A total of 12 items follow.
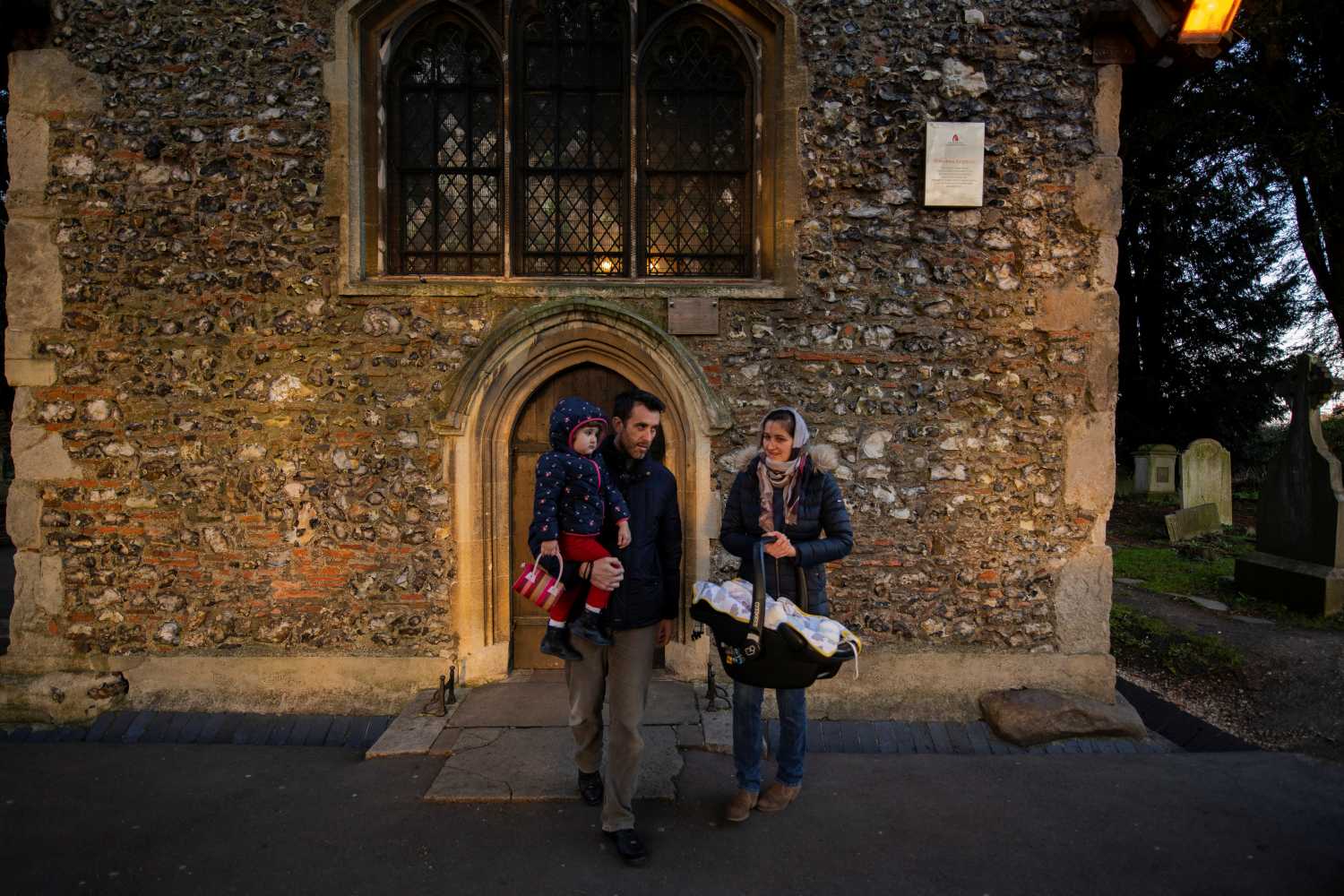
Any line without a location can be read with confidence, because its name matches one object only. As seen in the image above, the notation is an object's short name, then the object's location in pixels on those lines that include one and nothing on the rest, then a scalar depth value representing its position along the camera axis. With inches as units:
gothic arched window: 201.2
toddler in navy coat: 123.0
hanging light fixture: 169.2
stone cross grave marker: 259.0
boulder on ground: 179.2
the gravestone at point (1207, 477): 453.4
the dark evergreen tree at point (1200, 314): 604.1
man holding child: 124.6
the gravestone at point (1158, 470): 545.3
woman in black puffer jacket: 133.8
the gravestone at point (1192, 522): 406.6
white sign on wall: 188.5
